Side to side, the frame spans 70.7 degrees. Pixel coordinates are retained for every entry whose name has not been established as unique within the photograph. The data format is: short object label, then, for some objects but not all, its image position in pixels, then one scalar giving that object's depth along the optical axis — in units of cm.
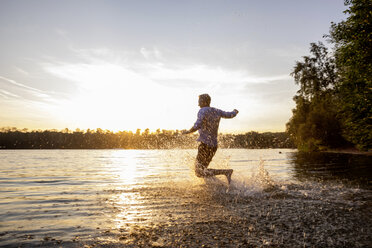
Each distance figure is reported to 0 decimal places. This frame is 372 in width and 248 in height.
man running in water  783
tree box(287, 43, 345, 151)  4534
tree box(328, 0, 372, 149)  1759
